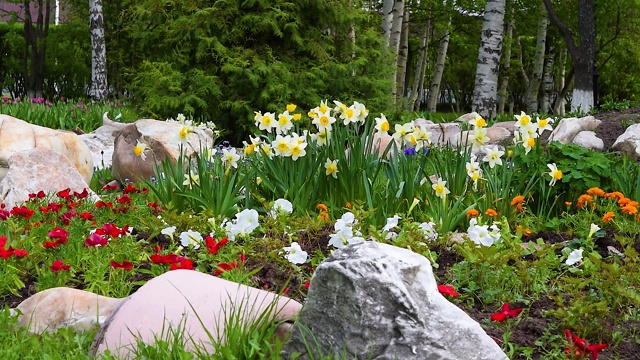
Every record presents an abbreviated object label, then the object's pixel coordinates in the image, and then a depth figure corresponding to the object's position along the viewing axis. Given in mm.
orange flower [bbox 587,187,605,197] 4406
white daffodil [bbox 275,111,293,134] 4766
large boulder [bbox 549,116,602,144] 9422
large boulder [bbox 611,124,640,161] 8188
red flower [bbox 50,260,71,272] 3109
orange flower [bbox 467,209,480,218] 4098
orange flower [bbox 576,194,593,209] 4336
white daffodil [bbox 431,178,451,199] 4371
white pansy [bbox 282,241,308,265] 3373
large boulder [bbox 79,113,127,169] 9648
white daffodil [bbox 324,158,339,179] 4691
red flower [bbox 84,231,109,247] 3396
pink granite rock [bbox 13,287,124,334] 2832
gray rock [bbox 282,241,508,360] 2186
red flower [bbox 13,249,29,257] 3287
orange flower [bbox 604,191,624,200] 4316
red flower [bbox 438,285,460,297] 2725
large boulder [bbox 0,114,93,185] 6754
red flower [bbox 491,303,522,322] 2572
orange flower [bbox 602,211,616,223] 4024
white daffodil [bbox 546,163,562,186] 4590
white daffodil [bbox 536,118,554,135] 4691
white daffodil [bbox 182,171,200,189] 4849
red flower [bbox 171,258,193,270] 3105
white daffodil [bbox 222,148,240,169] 4918
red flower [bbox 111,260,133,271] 3052
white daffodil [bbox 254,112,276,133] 4764
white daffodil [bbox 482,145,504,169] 4758
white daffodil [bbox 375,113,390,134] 4678
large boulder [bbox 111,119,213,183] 7633
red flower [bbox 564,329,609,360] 2280
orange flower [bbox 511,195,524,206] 4299
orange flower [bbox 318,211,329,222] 4215
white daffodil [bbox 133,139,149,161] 4986
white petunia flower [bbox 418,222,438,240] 3870
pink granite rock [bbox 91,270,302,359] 2465
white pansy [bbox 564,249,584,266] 3424
